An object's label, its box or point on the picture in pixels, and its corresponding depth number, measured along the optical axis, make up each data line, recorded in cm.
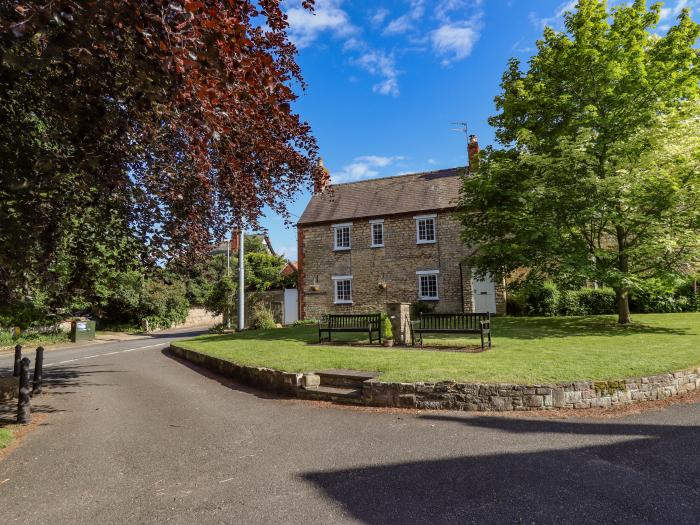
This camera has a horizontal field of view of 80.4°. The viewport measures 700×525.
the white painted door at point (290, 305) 2956
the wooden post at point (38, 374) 950
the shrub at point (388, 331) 1295
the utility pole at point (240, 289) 2084
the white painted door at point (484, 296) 2242
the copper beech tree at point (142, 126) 357
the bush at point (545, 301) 2028
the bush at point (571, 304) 2023
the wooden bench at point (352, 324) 1250
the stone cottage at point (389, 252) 2295
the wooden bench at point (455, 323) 1054
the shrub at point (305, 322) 2347
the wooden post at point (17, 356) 958
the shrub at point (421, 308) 2201
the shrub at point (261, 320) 2214
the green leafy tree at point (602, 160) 1283
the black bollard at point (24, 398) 711
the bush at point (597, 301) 1994
